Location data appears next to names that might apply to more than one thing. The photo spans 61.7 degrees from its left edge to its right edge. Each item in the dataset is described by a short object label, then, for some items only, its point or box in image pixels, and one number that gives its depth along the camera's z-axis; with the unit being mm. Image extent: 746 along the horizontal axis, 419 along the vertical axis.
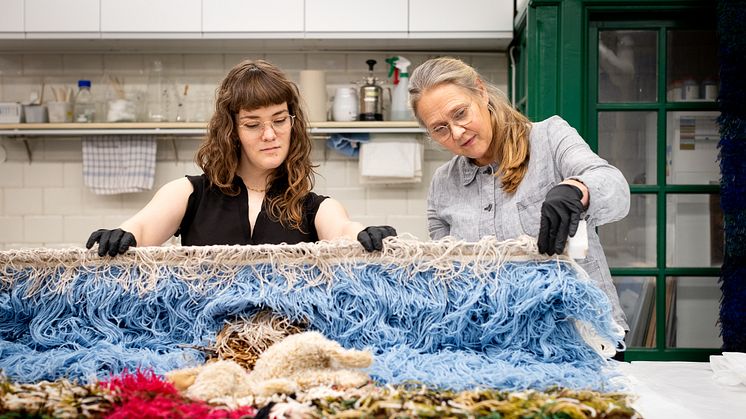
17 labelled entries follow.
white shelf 2904
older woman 1475
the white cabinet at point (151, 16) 2779
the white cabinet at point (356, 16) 2777
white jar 2957
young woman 1482
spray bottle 2930
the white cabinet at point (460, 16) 2766
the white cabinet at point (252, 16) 2775
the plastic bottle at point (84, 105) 3018
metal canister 2938
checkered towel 3064
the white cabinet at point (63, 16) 2791
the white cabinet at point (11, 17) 2801
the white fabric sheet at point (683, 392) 1469
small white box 3025
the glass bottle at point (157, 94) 3062
